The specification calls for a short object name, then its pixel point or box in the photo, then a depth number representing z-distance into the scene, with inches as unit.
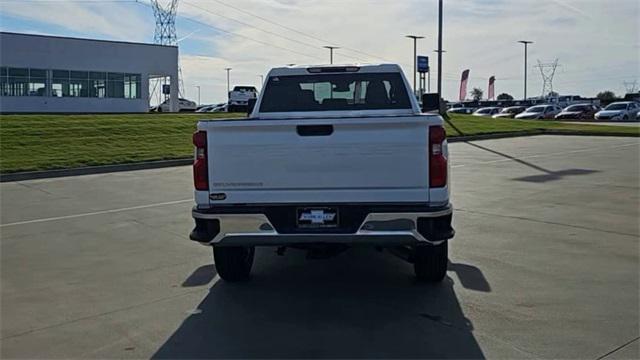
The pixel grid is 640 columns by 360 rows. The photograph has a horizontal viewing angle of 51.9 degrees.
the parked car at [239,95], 1821.4
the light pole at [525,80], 3179.6
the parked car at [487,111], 2398.6
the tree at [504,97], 4816.4
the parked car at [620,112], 1904.5
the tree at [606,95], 4195.4
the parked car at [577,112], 2006.6
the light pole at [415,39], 2140.7
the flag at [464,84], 3273.1
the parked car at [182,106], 2438.5
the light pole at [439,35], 1236.5
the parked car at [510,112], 2206.6
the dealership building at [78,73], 1959.9
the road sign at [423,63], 1441.9
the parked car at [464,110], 2482.8
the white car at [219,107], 2384.4
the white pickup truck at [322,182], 202.2
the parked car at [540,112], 2039.9
